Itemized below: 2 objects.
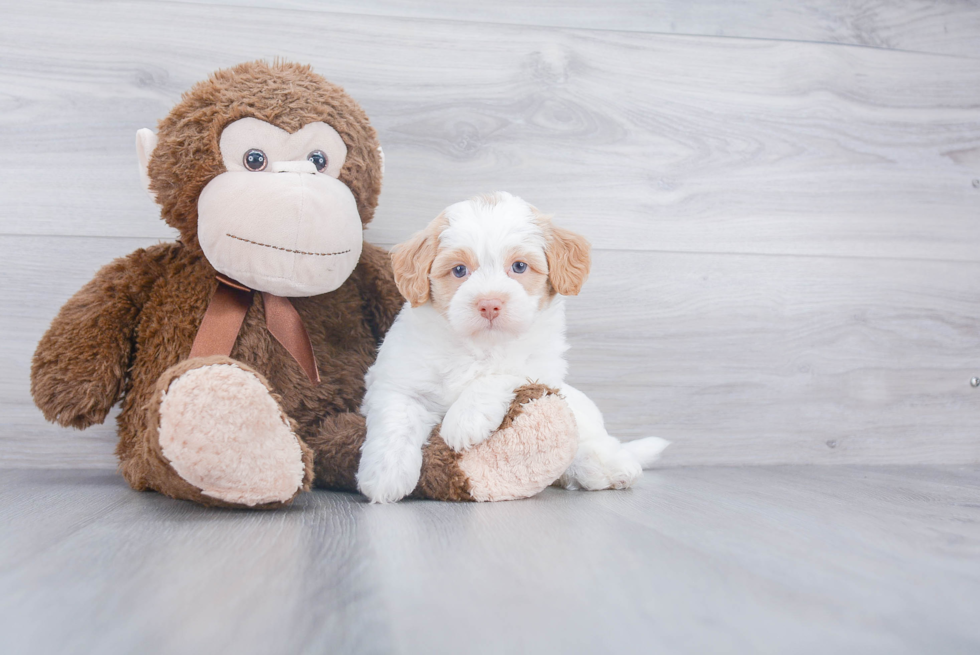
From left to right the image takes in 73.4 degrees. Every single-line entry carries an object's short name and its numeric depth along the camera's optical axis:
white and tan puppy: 0.89
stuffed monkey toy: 0.89
